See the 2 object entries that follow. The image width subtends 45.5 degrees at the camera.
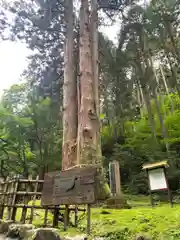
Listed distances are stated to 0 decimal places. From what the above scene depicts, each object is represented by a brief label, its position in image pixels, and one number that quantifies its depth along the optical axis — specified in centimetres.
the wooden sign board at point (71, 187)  326
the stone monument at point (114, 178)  759
